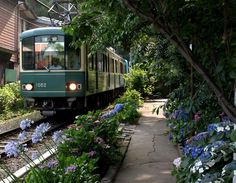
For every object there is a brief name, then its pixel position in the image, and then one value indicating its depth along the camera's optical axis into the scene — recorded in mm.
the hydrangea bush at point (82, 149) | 4535
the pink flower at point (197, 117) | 5457
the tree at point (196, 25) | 2689
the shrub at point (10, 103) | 17531
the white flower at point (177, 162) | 4470
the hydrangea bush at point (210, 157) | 3256
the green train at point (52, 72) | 13883
